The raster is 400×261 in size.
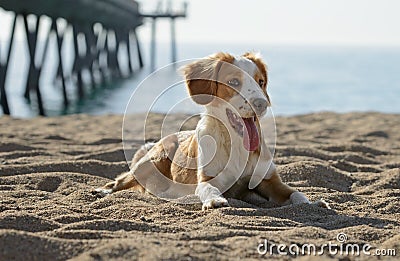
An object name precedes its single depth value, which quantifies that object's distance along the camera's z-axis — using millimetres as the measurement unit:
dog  9226
